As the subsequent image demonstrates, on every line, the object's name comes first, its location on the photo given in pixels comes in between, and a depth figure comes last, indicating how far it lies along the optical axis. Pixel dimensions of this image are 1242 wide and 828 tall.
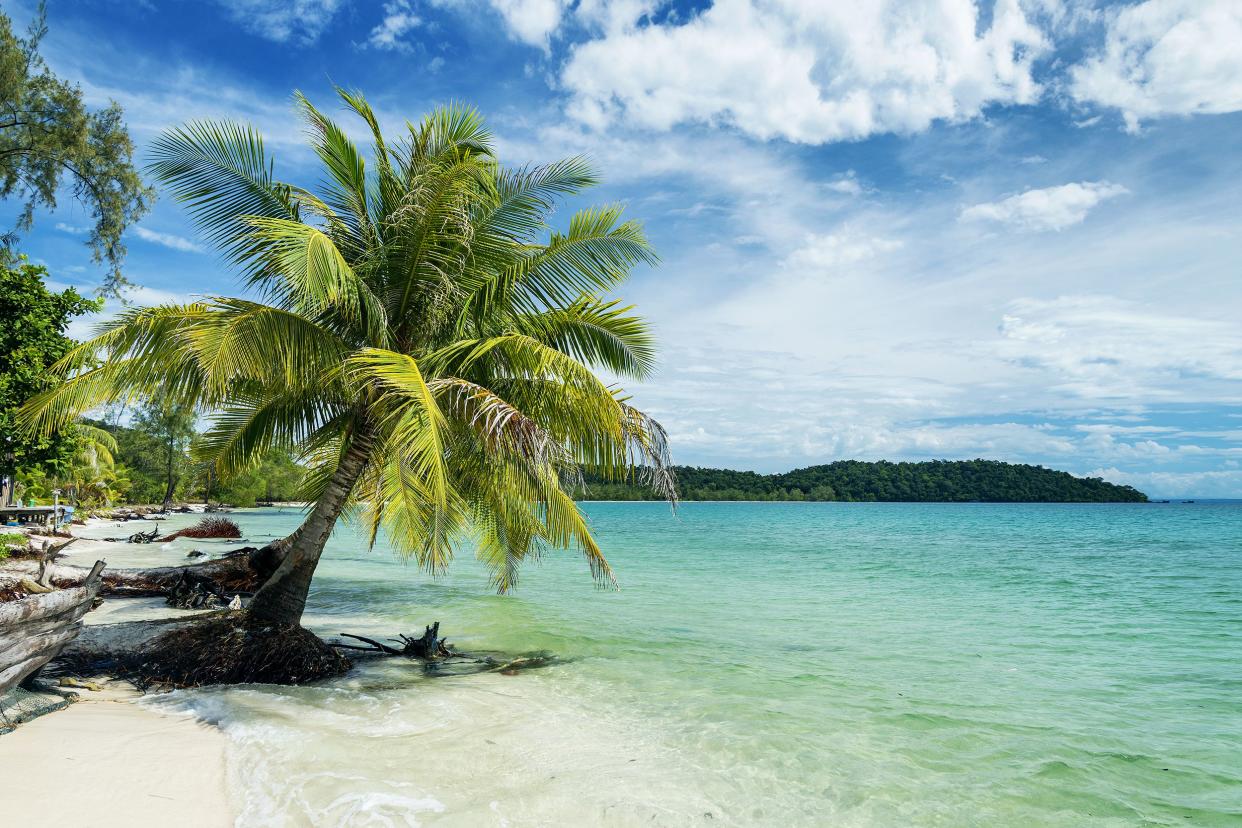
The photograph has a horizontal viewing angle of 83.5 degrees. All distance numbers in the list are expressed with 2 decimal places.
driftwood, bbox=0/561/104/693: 5.21
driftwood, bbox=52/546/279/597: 13.05
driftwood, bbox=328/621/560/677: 9.36
